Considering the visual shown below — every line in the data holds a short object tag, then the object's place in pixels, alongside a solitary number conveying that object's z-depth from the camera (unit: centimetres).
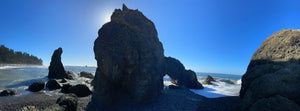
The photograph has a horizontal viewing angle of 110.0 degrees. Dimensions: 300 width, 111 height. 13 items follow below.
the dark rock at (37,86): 1468
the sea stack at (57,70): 2823
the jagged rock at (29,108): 579
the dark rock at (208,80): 3228
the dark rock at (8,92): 1157
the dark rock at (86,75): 3562
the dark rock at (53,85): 1611
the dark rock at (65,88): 1492
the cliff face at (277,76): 596
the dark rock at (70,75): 2822
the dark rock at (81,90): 1276
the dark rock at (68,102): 735
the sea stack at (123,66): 991
